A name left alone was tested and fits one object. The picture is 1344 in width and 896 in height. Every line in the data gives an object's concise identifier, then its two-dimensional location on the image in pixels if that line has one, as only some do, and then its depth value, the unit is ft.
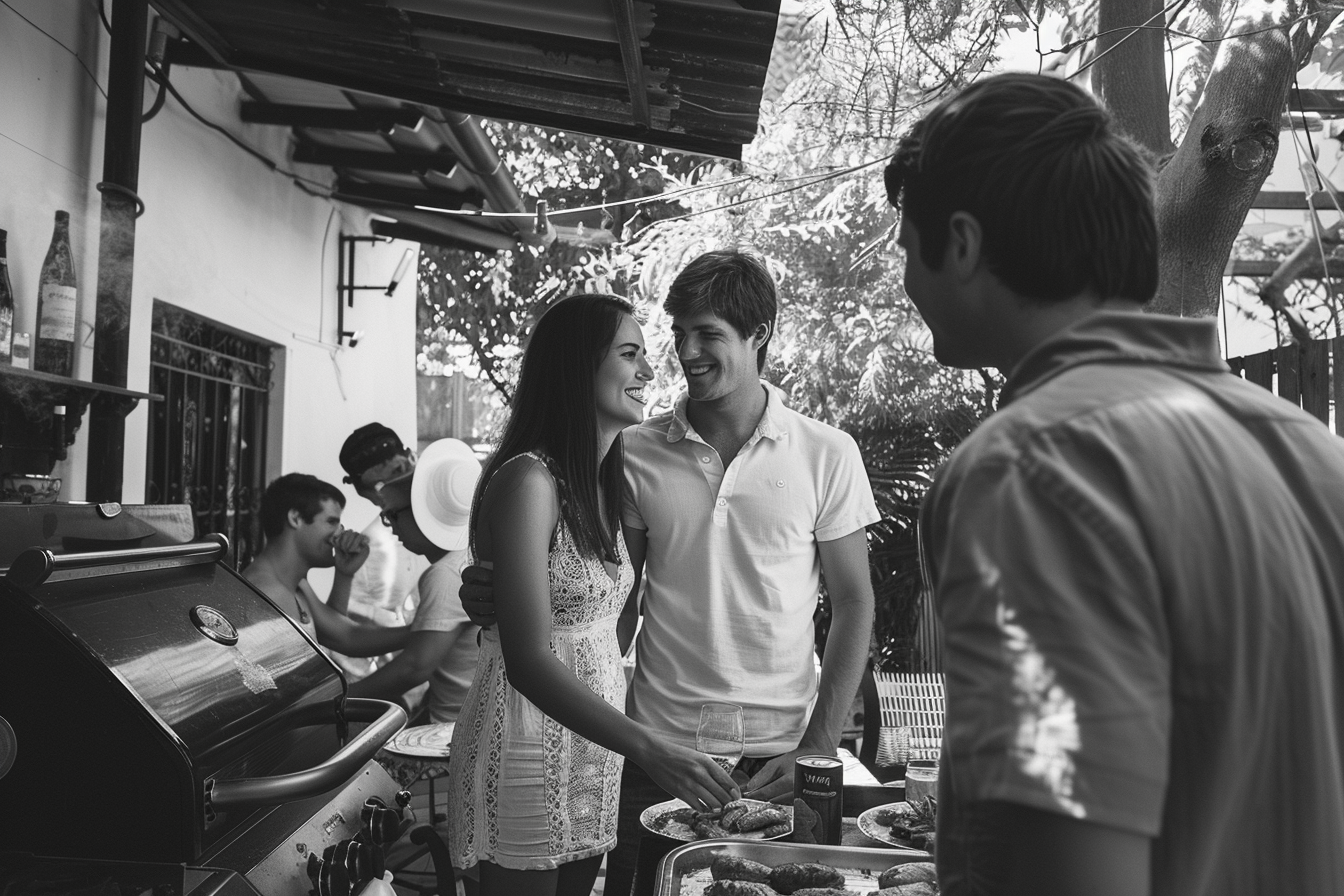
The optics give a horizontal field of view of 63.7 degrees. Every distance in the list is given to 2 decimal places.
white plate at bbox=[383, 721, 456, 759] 12.26
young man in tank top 14.82
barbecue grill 5.43
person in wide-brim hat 13.65
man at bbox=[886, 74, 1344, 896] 2.49
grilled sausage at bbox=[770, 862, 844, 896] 5.44
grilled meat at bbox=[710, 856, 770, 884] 5.54
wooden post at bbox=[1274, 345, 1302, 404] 14.69
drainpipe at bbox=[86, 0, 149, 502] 12.01
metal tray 5.77
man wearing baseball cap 16.66
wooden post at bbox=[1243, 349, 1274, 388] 15.19
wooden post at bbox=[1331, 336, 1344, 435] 13.80
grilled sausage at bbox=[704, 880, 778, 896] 5.24
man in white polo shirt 9.09
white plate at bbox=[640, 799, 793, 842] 6.33
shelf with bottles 10.32
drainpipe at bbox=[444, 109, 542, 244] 18.01
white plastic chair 15.37
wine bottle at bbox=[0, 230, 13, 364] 10.11
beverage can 6.11
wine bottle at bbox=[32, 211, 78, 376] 10.89
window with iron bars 15.48
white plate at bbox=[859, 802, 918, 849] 6.35
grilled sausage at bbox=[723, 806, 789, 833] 6.24
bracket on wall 23.61
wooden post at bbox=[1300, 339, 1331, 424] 14.26
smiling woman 7.35
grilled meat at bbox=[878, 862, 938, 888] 5.45
